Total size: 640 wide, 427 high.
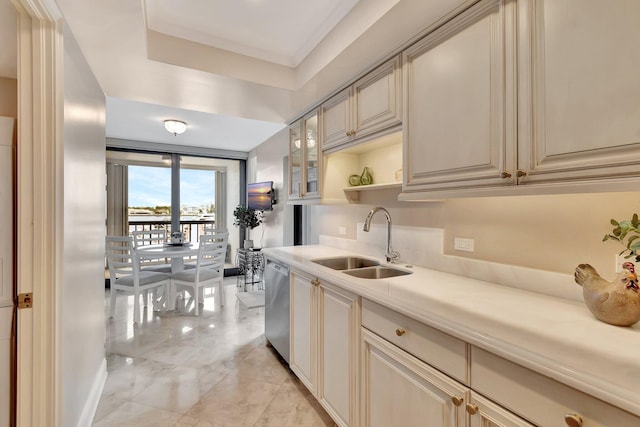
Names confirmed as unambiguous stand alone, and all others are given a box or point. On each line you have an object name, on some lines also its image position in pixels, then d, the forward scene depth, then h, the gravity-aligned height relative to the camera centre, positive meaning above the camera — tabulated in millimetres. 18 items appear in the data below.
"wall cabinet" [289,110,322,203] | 2500 +496
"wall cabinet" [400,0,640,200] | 880 +428
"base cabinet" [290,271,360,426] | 1517 -778
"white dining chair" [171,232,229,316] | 3529 -732
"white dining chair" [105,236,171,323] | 3287 -742
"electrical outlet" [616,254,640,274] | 1086 -181
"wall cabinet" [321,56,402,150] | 1705 +716
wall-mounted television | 4648 +301
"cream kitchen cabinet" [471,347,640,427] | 670 -479
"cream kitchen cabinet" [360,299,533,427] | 954 -621
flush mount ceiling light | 3754 +1156
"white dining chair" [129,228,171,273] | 3926 -400
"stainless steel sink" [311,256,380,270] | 2254 -386
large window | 5012 +398
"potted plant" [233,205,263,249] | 5070 -71
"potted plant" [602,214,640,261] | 865 -49
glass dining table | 3449 -469
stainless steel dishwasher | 2297 -787
